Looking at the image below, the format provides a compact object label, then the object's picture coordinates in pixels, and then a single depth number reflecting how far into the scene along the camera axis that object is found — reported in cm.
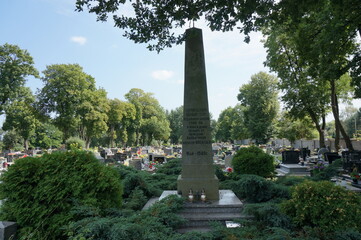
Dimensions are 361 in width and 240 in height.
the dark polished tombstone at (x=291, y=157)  1622
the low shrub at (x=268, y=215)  486
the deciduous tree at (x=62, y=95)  3691
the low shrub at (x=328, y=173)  725
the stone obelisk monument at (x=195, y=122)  714
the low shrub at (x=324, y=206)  440
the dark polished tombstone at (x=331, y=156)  1643
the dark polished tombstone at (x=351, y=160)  1311
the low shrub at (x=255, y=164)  1052
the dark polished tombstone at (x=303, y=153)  2098
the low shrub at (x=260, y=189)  653
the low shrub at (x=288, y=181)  788
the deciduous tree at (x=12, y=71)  3606
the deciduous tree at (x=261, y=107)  4441
